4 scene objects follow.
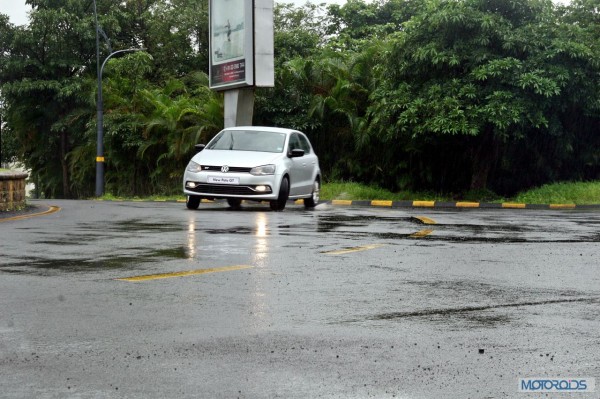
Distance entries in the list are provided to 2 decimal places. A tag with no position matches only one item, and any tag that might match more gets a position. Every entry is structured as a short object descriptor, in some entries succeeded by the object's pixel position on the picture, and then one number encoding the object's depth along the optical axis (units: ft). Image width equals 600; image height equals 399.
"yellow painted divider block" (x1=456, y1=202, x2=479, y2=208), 82.43
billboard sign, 87.81
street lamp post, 125.18
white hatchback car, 59.98
